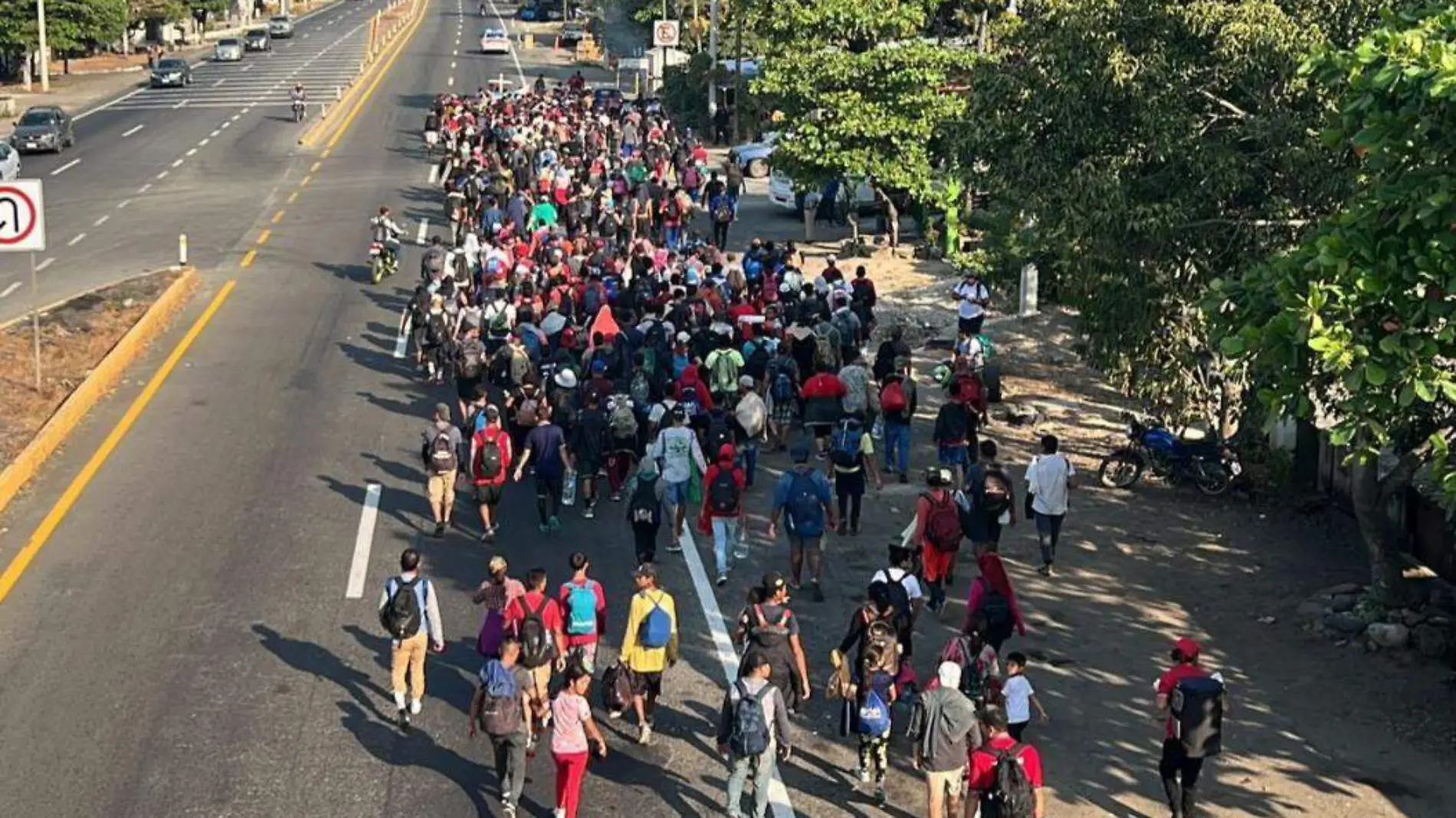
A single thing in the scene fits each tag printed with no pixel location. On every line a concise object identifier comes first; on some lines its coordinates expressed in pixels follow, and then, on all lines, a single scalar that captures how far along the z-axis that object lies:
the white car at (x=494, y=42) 93.06
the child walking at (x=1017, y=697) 12.64
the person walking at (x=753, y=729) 11.75
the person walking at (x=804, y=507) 16.33
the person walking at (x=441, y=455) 18.28
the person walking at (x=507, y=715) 11.98
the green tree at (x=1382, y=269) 11.13
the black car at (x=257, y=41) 97.69
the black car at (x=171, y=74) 76.44
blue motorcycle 20.67
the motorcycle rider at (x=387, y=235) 33.16
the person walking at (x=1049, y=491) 17.53
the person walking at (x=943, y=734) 11.62
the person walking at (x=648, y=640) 13.21
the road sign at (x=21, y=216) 23.31
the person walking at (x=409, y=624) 13.57
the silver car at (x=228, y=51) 90.50
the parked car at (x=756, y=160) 48.88
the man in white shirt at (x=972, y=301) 24.59
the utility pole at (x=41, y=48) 71.50
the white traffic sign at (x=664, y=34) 65.62
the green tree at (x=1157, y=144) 17.09
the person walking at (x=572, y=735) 11.76
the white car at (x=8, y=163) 44.72
